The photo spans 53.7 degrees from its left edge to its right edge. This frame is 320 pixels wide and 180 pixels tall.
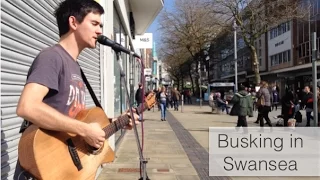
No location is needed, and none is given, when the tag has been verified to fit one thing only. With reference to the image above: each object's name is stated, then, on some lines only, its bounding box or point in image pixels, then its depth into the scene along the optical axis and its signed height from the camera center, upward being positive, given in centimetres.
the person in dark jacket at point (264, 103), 1058 -44
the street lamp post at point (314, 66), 778 +59
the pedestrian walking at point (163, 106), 1486 -72
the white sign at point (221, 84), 3416 +69
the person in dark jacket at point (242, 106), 941 -47
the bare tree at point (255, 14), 2162 +538
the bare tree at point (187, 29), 3100 +629
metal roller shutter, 219 +28
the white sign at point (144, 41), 1548 +252
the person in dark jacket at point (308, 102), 1173 -46
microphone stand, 244 -52
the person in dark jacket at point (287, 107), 1095 -59
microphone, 210 +33
